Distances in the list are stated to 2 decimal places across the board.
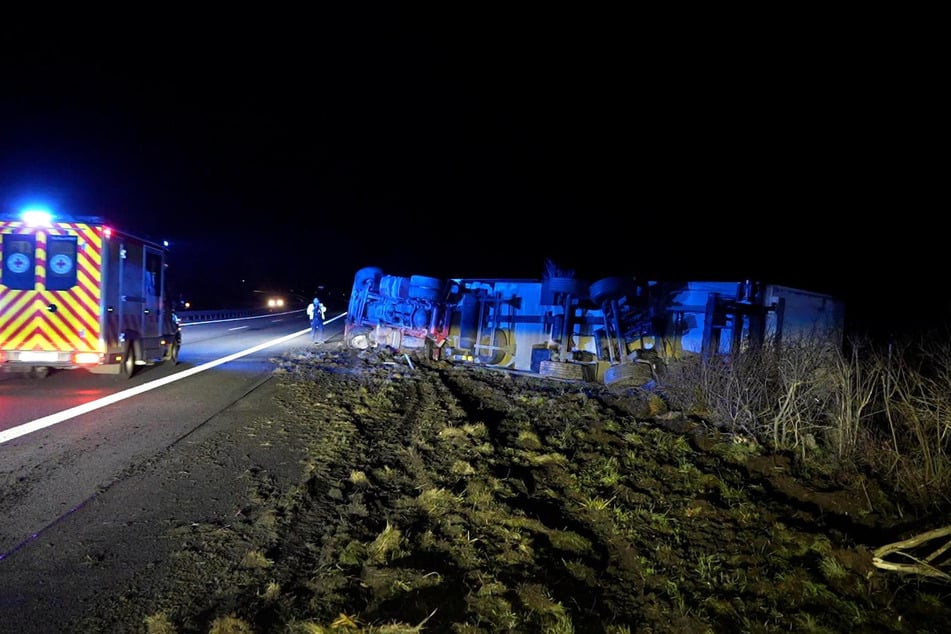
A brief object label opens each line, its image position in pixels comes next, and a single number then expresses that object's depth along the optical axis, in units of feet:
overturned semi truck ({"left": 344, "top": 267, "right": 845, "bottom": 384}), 33.58
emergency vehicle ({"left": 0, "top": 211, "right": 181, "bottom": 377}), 27.40
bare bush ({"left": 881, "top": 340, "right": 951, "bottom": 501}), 16.10
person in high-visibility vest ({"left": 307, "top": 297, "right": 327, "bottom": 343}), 62.39
